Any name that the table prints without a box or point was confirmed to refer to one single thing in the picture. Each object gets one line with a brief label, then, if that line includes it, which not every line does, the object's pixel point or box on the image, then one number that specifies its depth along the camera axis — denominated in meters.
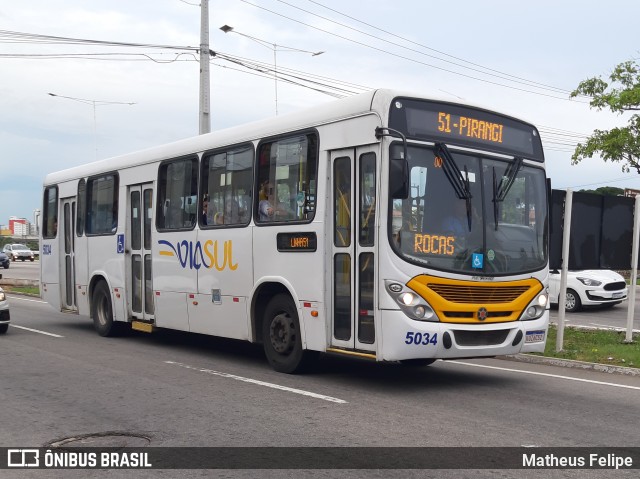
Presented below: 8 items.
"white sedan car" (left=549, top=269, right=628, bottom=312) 20.66
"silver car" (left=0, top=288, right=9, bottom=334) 14.94
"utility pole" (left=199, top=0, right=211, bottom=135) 21.52
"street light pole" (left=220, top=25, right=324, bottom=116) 24.21
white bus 8.48
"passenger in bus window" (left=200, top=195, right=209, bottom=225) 11.70
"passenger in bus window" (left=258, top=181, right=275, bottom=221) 10.23
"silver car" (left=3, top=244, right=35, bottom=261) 74.50
